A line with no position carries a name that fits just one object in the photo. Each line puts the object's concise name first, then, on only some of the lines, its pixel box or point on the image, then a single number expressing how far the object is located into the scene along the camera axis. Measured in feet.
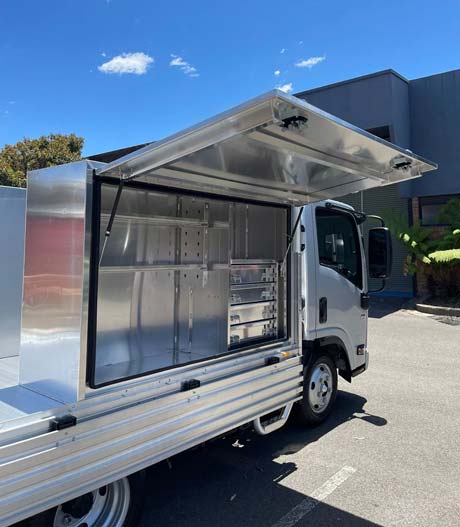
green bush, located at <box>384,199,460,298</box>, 40.04
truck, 6.69
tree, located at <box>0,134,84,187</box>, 61.72
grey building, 44.24
